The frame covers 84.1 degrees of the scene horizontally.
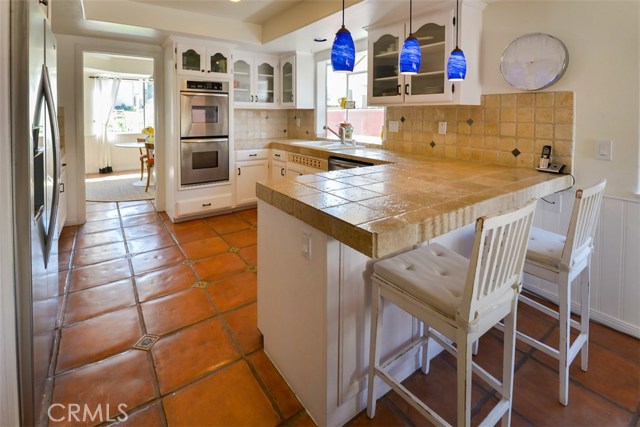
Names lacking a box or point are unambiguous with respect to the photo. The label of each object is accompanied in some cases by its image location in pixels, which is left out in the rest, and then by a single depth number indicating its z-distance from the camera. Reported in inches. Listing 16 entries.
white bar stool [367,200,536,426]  44.9
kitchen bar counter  50.6
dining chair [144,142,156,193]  233.8
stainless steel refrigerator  45.8
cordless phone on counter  91.5
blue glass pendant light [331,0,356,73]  75.2
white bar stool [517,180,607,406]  61.4
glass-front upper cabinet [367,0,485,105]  103.9
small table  260.5
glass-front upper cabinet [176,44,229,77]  159.9
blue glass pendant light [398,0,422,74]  76.4
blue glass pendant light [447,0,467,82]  82.7
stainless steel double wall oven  165.2
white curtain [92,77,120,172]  303.1
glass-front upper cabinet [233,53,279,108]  187.7
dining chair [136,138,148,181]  255.4
